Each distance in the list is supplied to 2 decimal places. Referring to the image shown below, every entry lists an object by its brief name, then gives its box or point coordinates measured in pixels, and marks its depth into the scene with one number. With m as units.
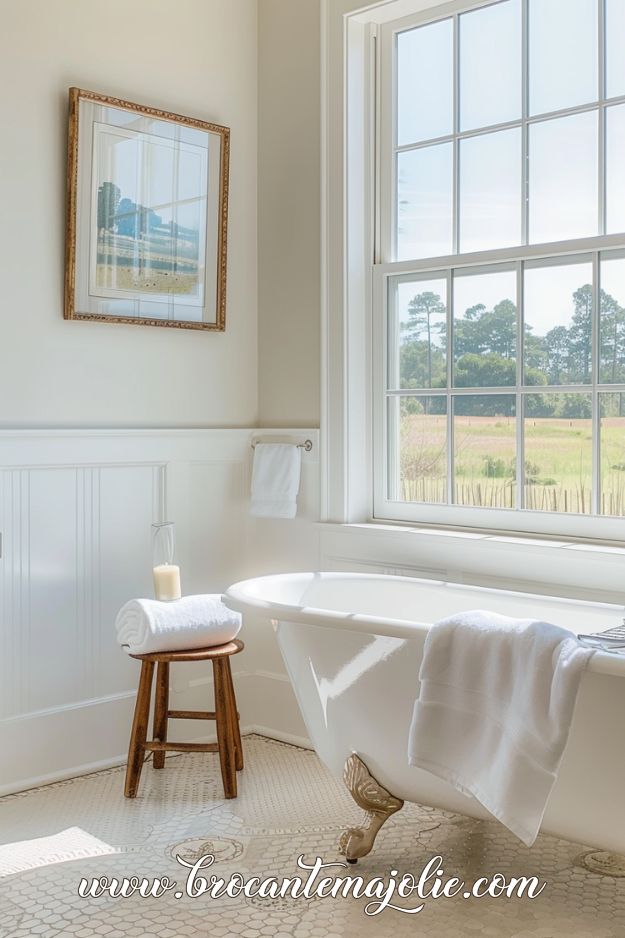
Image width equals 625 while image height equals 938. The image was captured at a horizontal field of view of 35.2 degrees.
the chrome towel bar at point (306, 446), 3.38
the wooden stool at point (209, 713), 2.87
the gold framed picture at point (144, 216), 3.00
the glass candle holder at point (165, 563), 2.97
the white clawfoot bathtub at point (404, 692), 1.97
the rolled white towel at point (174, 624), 2.82
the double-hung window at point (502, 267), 2.79
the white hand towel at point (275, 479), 3.36
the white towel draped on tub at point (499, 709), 1.89
